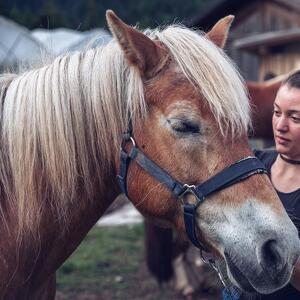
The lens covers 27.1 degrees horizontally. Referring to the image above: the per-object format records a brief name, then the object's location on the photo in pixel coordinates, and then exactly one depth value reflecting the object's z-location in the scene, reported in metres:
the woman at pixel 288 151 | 2.57
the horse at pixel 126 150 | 2.25
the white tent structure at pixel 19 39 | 13.87
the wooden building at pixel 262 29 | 10.94
